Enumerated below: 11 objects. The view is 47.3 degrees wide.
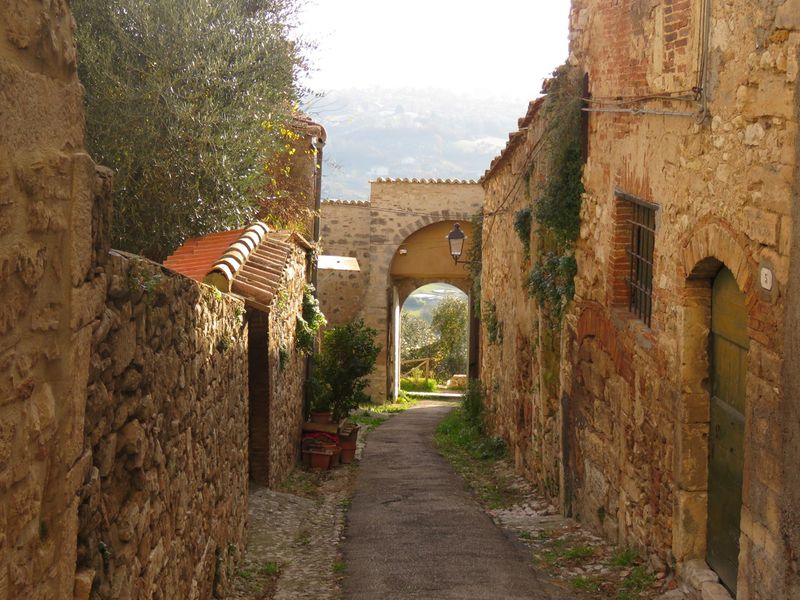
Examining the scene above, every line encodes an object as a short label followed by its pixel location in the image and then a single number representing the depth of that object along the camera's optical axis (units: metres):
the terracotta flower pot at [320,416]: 14.27
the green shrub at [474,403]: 17.55
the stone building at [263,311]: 8.70
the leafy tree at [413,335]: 39.03
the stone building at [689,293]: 4.91
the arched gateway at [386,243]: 25.30
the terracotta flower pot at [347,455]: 13.75
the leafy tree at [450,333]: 36.78
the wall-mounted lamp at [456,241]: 16.50
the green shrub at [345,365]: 14.65
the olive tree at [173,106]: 9.60
